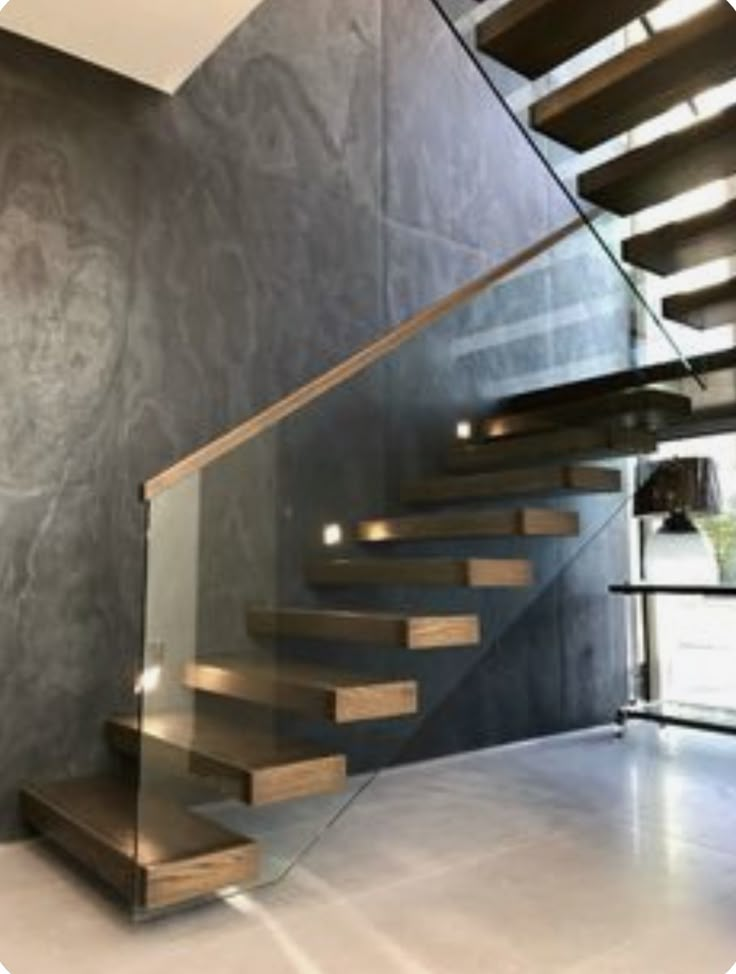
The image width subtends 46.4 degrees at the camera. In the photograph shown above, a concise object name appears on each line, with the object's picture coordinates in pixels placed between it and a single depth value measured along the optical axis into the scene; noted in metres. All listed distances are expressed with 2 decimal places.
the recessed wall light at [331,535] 3.04
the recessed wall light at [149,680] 2.55
